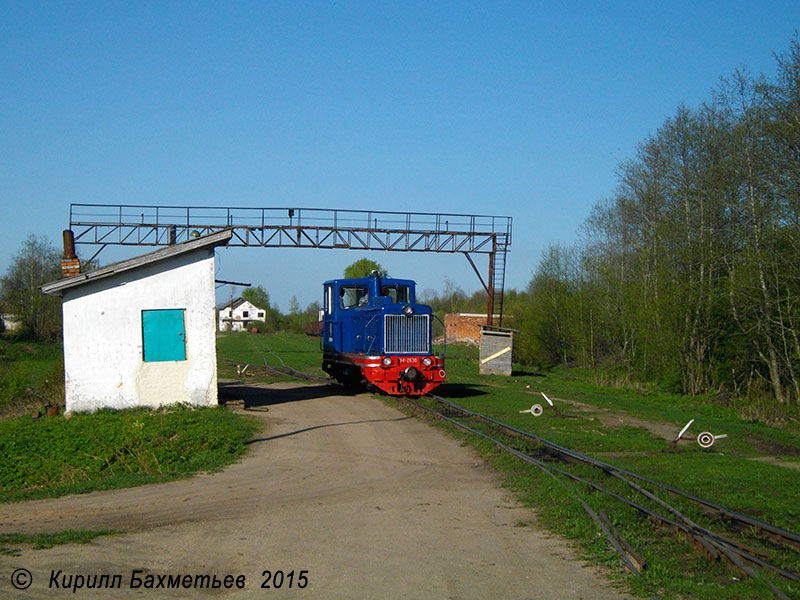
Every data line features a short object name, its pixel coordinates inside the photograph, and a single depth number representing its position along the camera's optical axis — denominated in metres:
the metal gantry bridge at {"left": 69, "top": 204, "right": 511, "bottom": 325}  31.31
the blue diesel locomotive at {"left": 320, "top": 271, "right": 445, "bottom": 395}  20.45
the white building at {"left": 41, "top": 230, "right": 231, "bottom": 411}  16.97
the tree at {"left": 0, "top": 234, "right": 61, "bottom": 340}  55.28
